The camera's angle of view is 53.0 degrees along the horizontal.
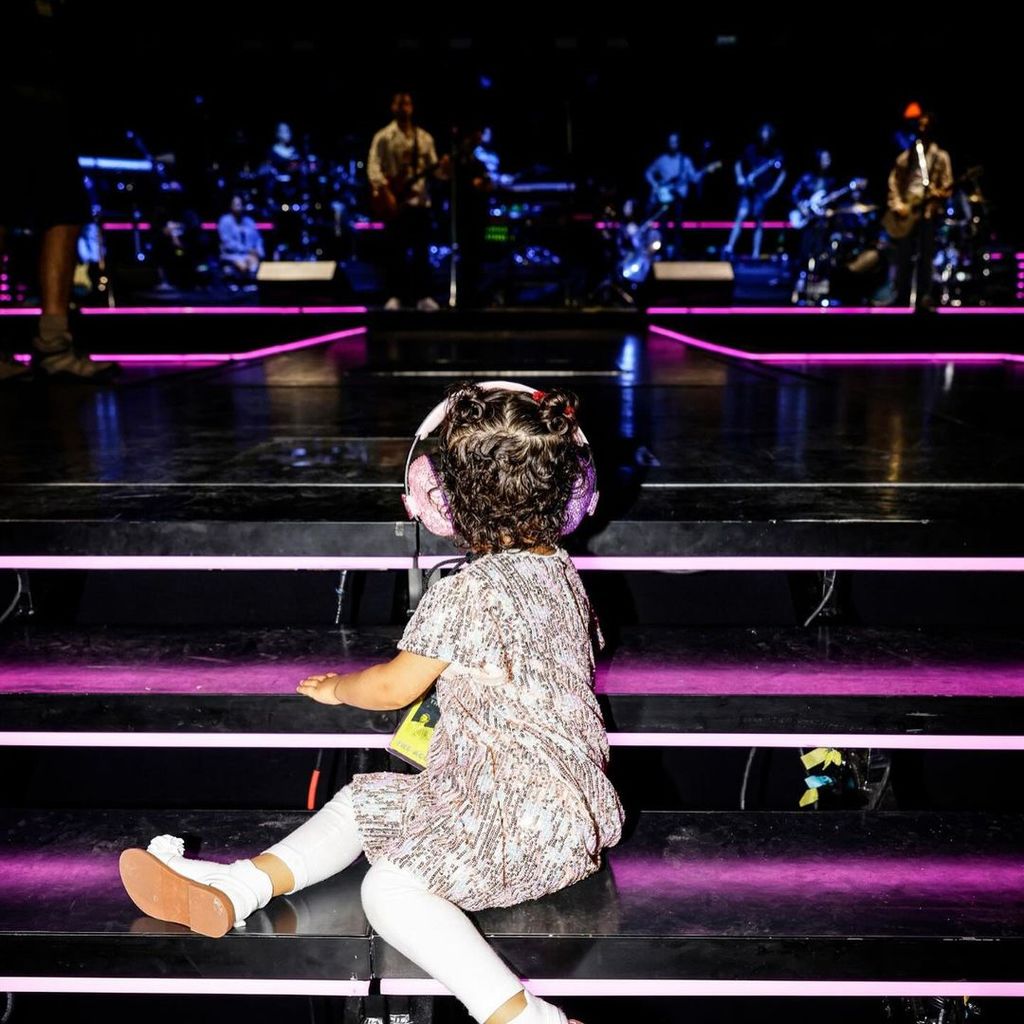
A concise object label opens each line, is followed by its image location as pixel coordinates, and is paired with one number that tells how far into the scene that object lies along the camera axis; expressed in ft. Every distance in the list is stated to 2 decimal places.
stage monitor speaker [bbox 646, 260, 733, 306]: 26.61
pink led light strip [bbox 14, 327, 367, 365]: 16.55
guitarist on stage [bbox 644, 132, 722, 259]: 33.76
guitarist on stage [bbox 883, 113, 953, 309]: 23.70
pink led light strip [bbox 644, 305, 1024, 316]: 22.45
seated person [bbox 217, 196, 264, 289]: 32.45
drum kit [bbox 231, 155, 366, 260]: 33.96
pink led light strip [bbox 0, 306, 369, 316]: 23.02
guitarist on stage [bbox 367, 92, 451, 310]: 25.02
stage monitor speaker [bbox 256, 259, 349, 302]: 26.27
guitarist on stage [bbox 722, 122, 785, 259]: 35.83
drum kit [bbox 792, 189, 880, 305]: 30.12
